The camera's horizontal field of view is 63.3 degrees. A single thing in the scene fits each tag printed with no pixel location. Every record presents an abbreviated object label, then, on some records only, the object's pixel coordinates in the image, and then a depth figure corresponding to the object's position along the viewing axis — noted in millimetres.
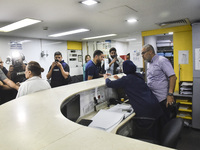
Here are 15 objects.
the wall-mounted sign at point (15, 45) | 4883
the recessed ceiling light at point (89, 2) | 2248
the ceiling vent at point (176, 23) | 3740
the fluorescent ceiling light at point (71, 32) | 4305
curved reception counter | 805
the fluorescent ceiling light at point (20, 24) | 3042
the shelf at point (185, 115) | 3987
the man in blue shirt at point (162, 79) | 2512
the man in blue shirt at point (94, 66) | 3436
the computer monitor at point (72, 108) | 1723
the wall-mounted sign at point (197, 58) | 3701
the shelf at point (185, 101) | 3968
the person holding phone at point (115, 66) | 4381
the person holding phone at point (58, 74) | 3620
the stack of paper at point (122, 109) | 2365
